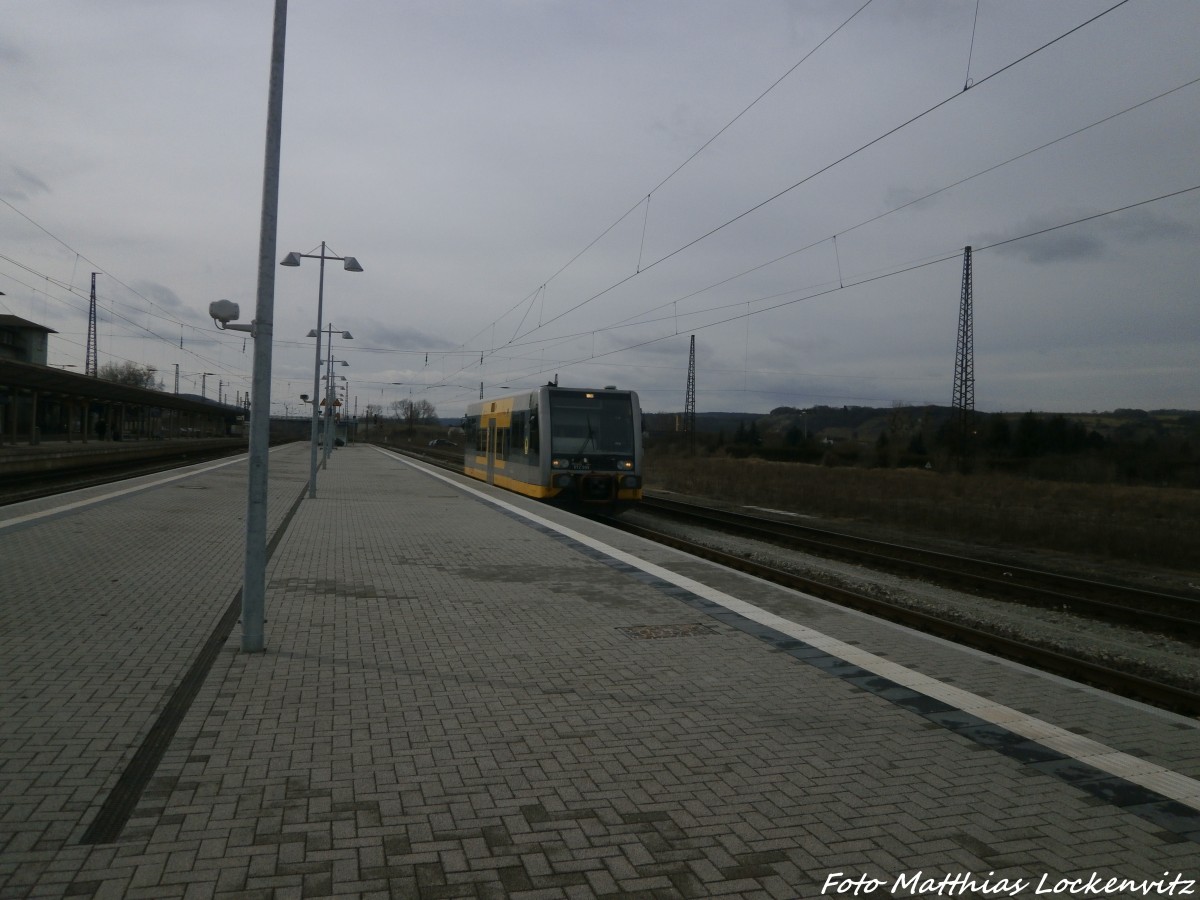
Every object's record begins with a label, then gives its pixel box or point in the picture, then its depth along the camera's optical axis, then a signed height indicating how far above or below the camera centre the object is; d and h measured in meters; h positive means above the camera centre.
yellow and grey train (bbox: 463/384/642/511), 19.44 -0.14
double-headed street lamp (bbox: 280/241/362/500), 21.83 +3.48
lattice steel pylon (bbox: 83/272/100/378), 50.91 +4.10
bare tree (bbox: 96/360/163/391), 90.22 +4.90
